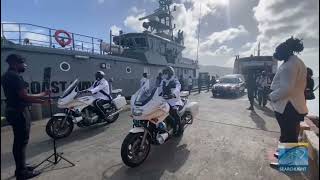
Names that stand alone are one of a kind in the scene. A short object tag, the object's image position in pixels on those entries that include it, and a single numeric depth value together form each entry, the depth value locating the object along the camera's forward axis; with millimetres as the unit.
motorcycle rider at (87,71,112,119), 4707
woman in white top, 2360
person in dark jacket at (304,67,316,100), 2818
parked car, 10758
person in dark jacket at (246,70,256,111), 7176
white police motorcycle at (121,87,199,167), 2807
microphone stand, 2920
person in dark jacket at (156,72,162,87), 3218
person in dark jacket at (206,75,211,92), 15435
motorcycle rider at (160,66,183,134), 3379
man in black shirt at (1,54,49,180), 1947
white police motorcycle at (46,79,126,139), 4031
